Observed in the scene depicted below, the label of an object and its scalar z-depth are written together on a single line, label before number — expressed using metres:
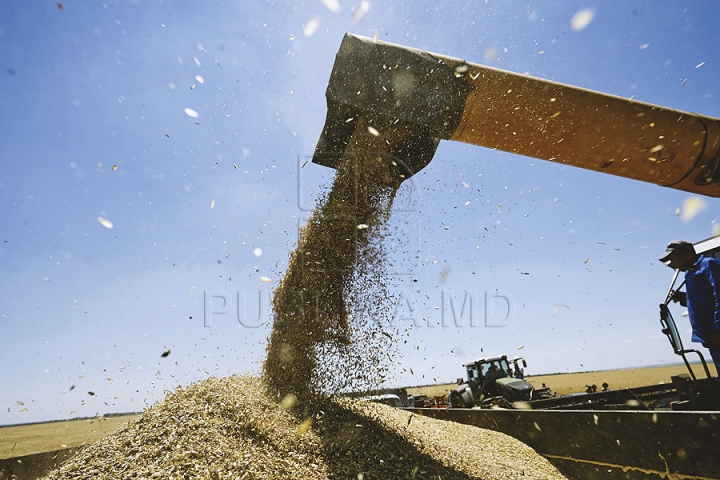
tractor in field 7.71
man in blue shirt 2.72
